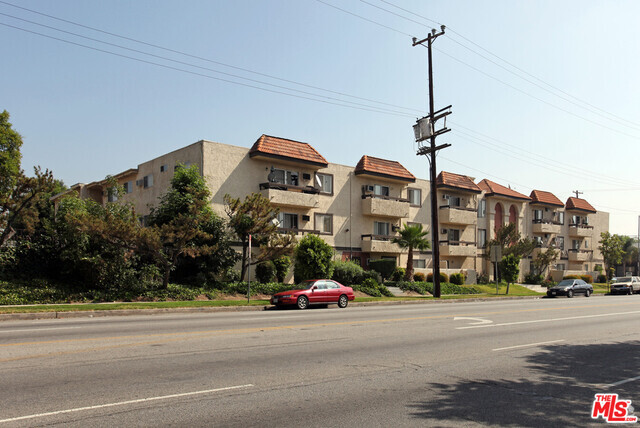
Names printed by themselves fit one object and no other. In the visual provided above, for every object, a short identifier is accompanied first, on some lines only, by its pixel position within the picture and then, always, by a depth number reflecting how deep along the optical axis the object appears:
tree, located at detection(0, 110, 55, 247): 23.91
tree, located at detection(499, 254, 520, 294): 42.06
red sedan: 22.36
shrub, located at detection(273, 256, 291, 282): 31.65
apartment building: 32.88
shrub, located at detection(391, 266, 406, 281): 38.22
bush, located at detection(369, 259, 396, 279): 37.44
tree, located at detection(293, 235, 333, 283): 29.98
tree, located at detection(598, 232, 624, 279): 62.91
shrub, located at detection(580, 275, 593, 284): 58.25
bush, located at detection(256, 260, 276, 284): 30.52
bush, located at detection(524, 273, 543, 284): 53.25
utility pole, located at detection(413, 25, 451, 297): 29.62
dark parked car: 38.06
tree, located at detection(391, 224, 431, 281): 37.00
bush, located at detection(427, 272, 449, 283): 41.28
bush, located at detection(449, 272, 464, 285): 42.91
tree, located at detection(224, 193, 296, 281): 27.92
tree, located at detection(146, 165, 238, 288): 24.38
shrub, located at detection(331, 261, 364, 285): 32.84
